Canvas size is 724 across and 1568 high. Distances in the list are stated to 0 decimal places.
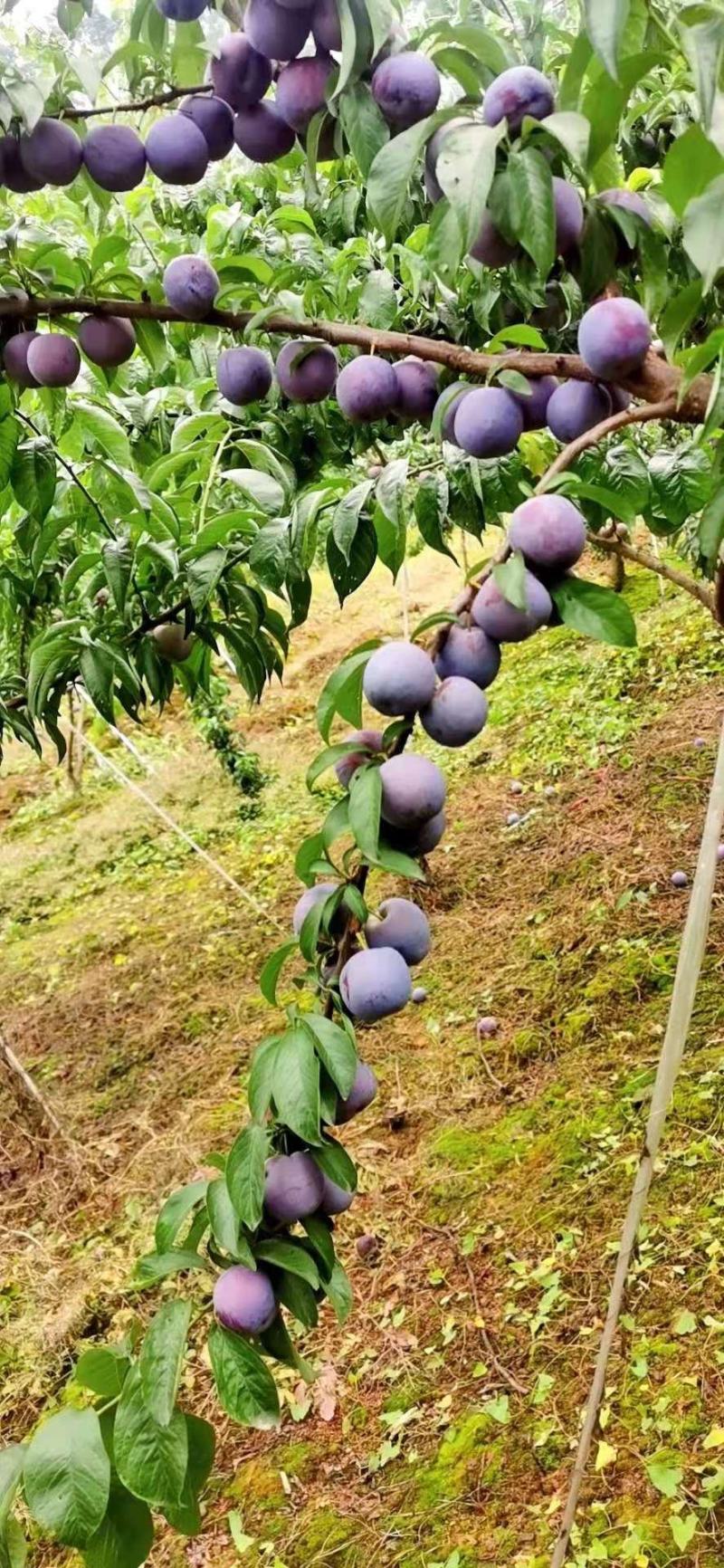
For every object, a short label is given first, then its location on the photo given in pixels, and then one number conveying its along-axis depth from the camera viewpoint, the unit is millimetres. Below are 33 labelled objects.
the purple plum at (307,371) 985
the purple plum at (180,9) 811
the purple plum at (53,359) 1025
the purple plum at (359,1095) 784
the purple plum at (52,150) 911
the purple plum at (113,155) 938
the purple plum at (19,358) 1092
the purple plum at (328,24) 763
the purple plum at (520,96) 697
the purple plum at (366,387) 912
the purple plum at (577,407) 808
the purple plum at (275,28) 768
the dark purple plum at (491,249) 729
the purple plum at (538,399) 859
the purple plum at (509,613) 642
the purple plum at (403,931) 771
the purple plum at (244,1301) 735
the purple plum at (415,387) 976
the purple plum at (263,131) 905
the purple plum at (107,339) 1081
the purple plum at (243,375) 1053
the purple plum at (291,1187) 743
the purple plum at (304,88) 817
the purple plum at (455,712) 656
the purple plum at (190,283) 986
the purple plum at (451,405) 860
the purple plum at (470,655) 669
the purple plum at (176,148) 900
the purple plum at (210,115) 917
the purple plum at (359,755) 726
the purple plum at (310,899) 749
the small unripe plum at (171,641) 1654
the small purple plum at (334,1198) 777
